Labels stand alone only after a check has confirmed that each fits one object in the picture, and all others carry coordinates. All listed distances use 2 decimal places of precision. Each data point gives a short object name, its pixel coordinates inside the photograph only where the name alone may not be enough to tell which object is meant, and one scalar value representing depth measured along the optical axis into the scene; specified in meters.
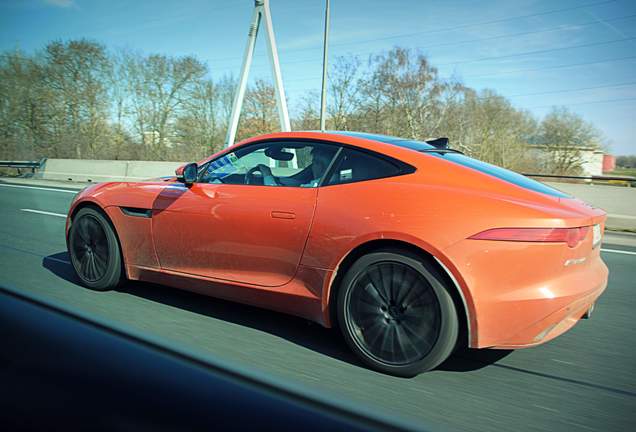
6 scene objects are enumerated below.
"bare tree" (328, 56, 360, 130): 30.86
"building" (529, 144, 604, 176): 34.03
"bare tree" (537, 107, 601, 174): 34.06
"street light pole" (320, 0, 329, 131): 20.39
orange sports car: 2.70
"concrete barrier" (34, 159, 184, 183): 18.20
